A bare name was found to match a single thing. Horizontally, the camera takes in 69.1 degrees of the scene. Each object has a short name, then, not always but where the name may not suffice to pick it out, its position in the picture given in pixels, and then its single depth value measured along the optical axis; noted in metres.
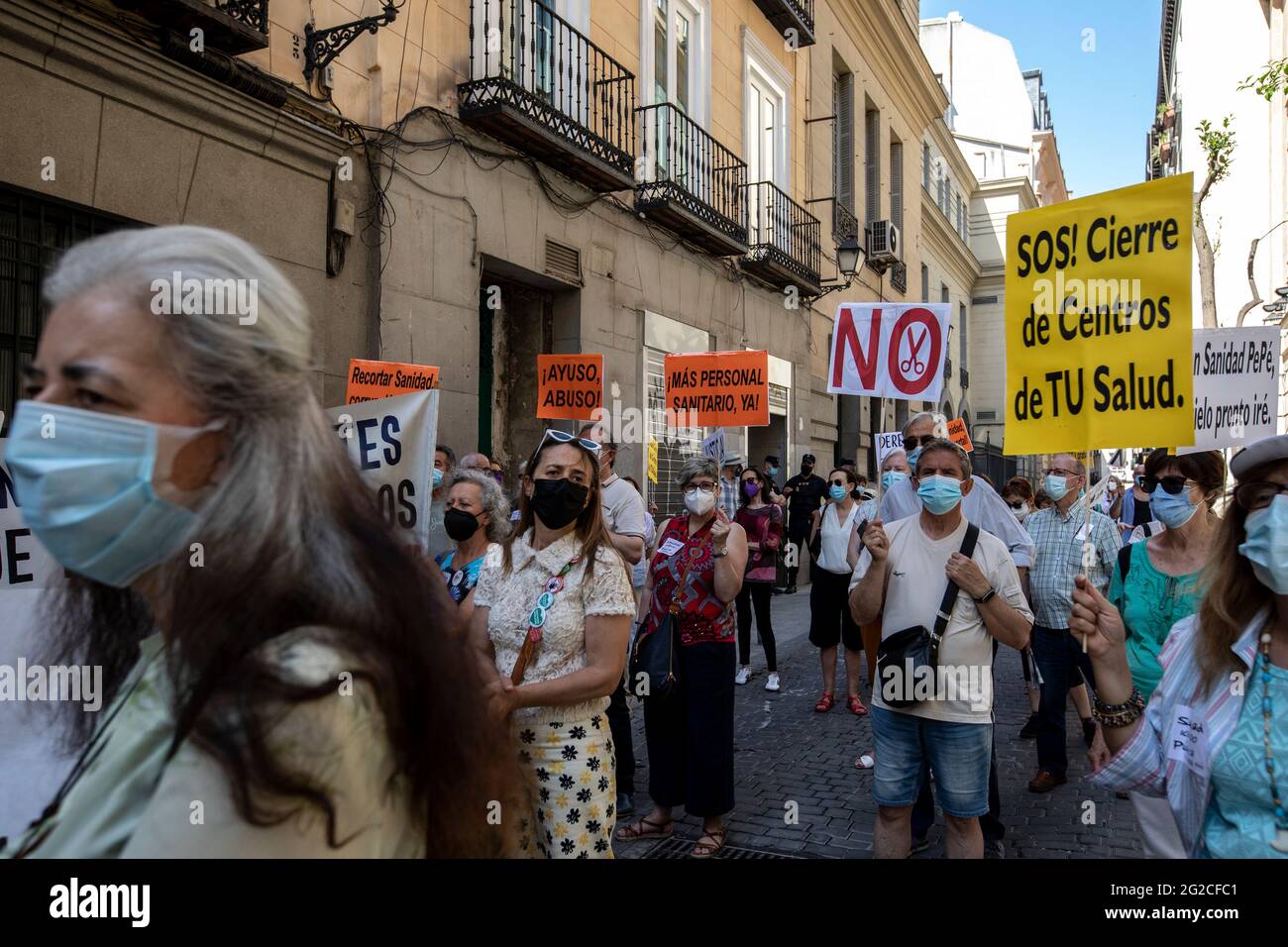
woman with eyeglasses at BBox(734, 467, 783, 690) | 8.79
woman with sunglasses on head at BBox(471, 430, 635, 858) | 3.05
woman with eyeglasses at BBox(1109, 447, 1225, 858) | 4.30
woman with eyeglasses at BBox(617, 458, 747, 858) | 4.98
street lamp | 16.56
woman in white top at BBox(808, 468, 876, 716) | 7.77
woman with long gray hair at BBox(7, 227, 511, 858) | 1.05
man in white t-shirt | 3.83
